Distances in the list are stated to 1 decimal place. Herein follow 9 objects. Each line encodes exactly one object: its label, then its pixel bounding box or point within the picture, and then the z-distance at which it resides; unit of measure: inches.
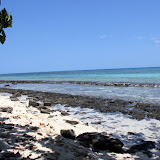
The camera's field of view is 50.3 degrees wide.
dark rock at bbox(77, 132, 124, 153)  207.3
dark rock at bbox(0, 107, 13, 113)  365.4
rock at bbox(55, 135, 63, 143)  215.8
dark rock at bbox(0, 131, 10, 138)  208.1
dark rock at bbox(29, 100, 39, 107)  475.2
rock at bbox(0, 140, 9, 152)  175.5
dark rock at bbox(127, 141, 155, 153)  214.1
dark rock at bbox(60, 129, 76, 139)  238.7
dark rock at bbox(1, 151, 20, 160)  155.0
